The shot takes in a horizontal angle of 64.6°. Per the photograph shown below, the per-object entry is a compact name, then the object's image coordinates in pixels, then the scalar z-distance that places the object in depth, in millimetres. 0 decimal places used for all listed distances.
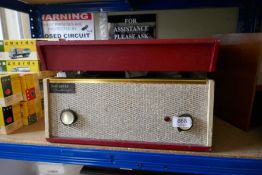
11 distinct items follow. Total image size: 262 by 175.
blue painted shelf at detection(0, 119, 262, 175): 478
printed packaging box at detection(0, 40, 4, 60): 726
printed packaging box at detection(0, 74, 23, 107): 580
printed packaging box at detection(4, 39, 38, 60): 705
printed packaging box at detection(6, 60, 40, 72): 719
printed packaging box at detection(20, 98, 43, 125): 667
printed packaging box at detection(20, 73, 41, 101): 654
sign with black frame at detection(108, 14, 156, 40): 979
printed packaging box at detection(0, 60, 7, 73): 745
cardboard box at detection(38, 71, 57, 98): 728
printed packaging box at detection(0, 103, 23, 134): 598
